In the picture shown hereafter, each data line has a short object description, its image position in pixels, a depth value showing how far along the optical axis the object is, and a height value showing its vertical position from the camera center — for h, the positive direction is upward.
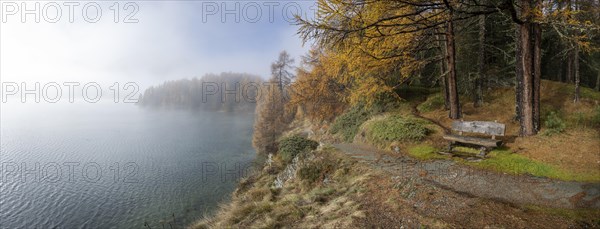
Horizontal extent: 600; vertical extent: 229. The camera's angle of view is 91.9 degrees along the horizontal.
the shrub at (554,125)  9.95 -0.45
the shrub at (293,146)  17.36 -2.04
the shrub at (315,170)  10.19 -2.11
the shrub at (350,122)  17.41 -0.62
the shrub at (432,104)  16.23 +0.48
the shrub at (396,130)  11.83 -0.74
